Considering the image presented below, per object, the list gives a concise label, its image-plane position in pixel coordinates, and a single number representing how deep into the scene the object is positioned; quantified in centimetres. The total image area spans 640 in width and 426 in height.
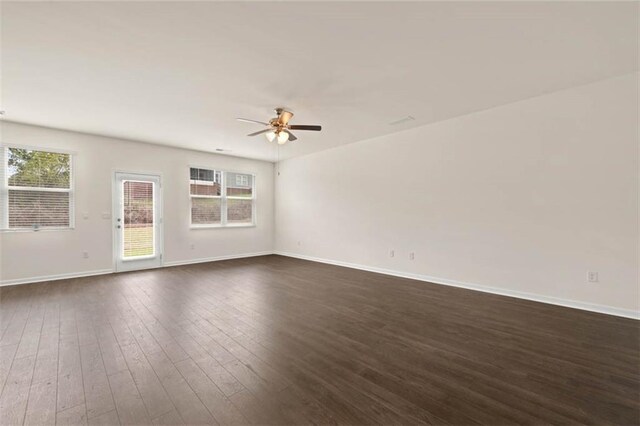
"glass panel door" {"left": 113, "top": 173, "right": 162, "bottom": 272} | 564
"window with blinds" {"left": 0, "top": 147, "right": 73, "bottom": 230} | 457
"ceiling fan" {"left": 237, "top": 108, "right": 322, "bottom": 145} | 390
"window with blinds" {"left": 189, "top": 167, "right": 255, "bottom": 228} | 681
